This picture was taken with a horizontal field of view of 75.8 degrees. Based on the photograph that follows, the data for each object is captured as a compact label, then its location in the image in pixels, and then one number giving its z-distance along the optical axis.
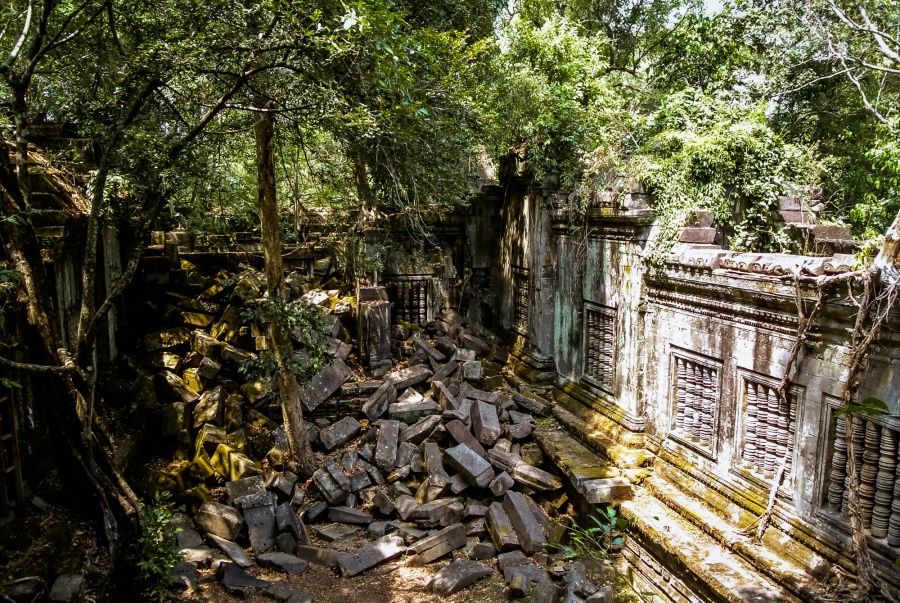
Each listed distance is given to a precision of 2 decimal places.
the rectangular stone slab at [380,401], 8.81
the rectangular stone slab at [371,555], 6.31
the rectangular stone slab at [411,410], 8.78
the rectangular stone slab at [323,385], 8.66
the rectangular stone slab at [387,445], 7.94
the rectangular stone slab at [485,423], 8.34
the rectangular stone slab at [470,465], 7.34
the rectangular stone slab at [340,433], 8.26
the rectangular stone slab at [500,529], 6.58
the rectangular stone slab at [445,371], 9.63
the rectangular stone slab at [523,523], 6.64
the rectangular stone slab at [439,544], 6.54
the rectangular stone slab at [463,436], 8.11
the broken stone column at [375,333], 9.97
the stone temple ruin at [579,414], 5.05
